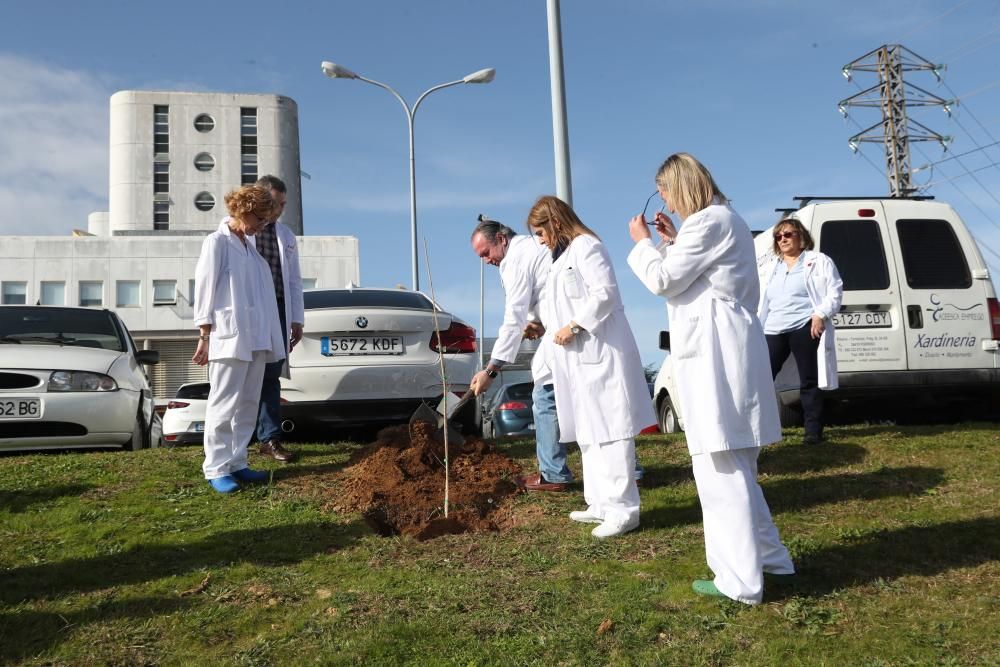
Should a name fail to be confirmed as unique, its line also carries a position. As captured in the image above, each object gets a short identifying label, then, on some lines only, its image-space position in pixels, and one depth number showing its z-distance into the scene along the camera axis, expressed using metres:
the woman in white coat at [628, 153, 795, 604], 3.62
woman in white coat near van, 7.23
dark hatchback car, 13.56
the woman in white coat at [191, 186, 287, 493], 5.75
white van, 8.33
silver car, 7.21
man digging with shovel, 5.72
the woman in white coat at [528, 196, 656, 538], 4.80
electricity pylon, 41.28
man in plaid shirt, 6.68
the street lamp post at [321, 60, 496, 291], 22.43
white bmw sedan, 7.08
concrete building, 77.50
